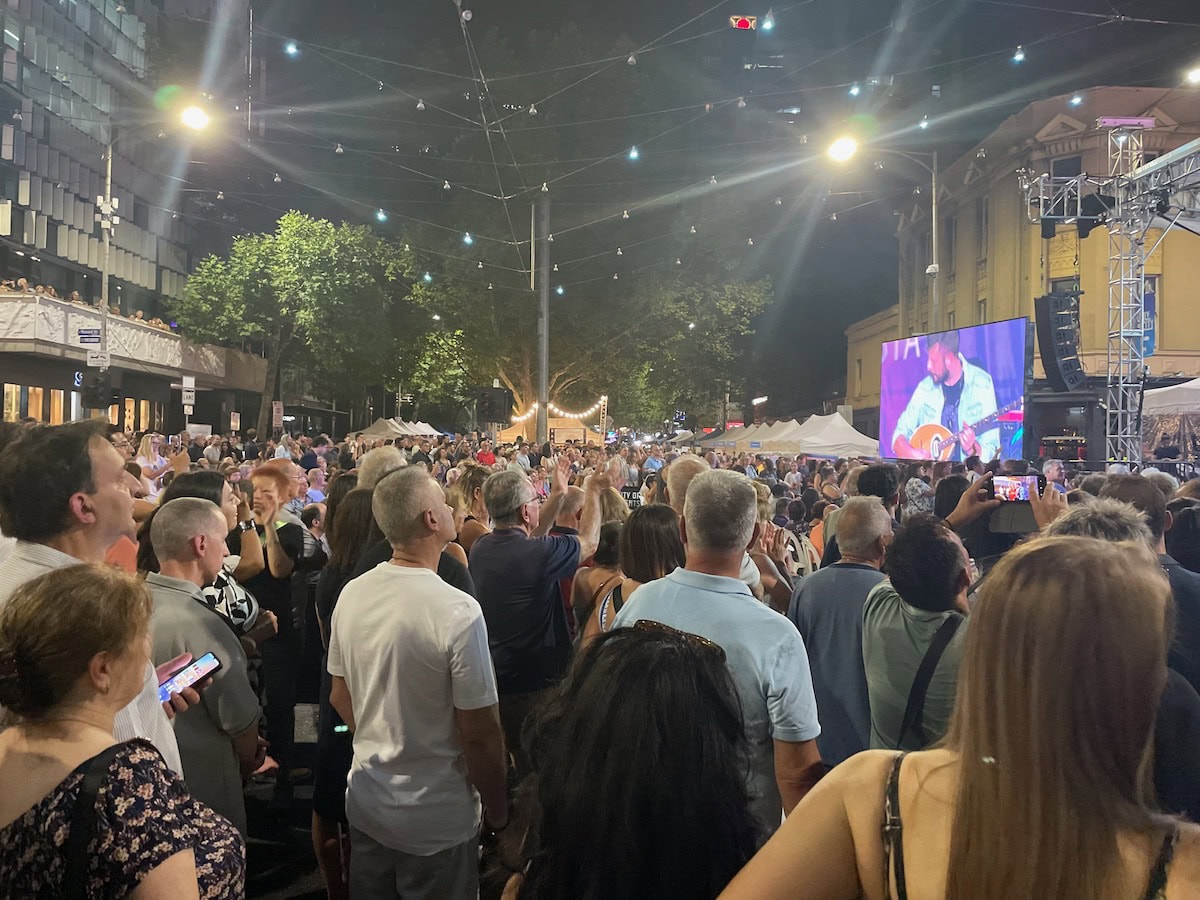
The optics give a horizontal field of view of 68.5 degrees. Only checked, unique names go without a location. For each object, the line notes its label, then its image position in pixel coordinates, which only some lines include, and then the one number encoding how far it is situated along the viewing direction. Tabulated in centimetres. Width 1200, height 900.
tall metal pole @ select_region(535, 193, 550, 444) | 2578
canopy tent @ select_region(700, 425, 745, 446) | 2748
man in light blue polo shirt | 259
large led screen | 1461
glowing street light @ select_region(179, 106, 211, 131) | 1519
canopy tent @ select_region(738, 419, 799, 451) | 2347
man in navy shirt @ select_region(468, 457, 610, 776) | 446
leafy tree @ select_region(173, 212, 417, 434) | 3025
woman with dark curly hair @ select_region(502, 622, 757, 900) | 149
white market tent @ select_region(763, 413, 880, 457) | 2116
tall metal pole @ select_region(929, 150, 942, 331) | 1939
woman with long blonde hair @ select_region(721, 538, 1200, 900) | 115
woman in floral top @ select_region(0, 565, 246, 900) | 170
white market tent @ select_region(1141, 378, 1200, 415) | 1534
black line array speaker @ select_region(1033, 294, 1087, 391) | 1520
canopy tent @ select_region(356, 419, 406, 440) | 3038
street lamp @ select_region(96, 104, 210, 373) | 1991
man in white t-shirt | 286
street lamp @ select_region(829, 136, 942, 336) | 1448
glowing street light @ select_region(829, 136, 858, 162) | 1447
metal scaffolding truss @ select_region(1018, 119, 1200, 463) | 1281
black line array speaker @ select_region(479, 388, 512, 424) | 2092
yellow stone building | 2442
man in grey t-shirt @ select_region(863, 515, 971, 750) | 318
